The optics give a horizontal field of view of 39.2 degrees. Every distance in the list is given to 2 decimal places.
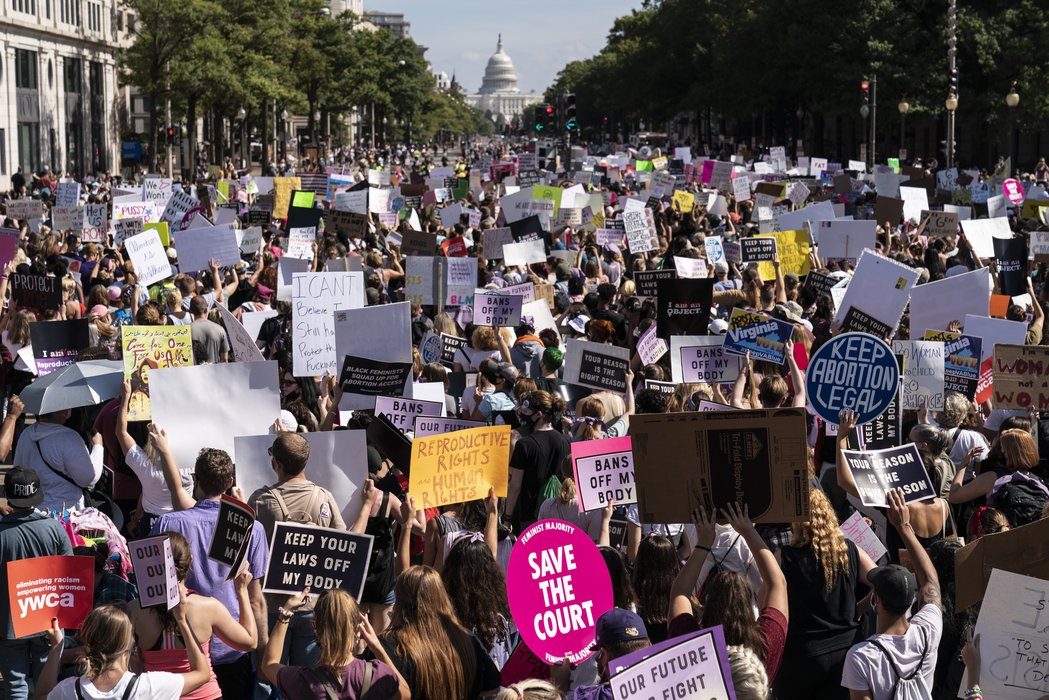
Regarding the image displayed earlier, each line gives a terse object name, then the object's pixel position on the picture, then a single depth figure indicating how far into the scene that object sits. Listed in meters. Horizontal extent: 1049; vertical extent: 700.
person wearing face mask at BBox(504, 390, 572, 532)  9.12
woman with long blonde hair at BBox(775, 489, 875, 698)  6.36
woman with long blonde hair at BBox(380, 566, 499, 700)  5.73
